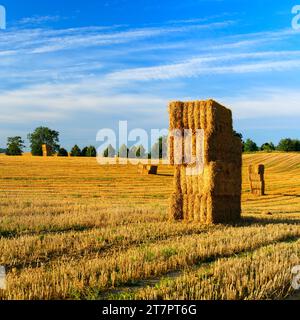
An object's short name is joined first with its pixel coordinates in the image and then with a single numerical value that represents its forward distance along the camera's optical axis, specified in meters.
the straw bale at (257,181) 29.89
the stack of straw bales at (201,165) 14.34
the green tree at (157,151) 45.01
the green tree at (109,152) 52.07
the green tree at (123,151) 51.01
